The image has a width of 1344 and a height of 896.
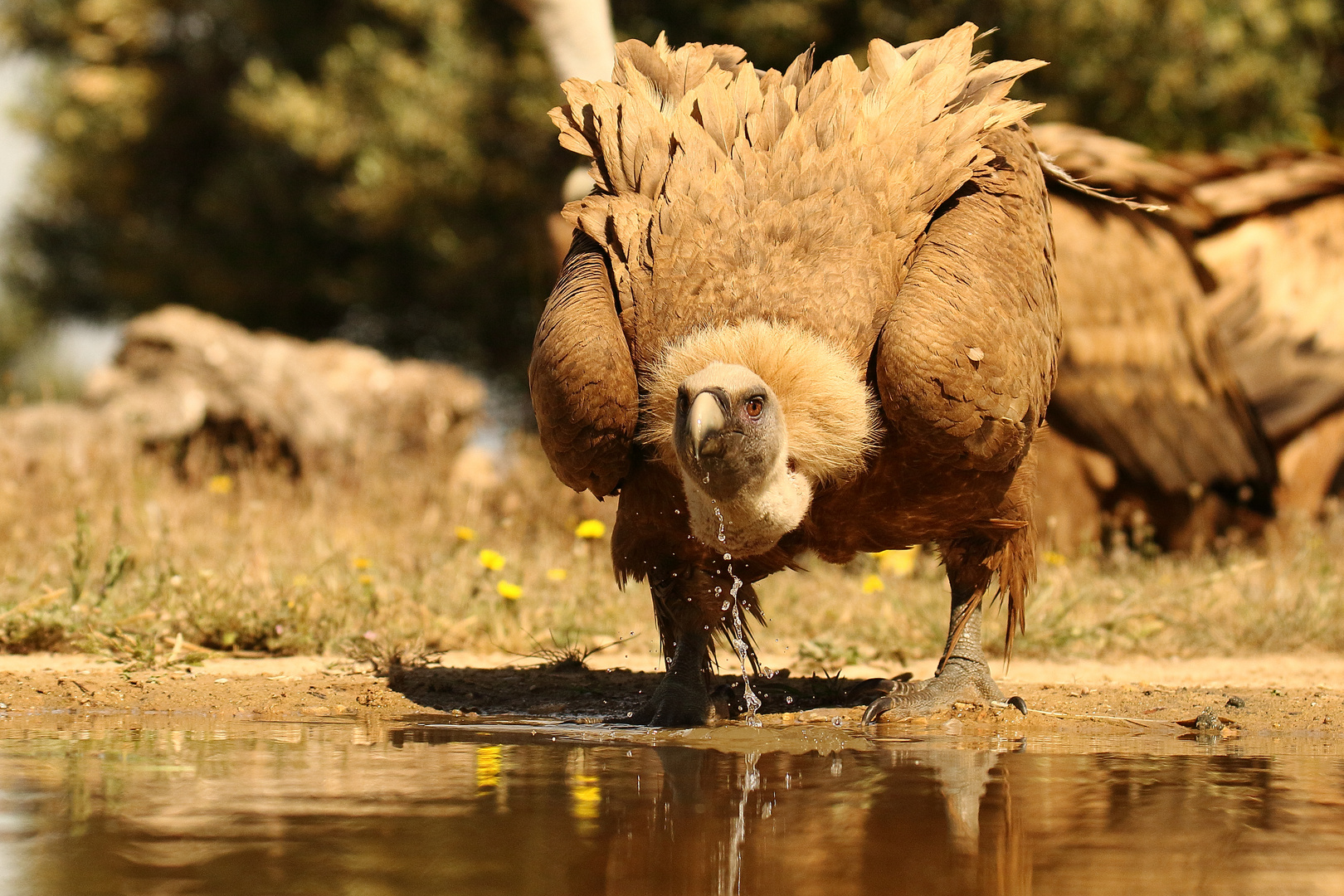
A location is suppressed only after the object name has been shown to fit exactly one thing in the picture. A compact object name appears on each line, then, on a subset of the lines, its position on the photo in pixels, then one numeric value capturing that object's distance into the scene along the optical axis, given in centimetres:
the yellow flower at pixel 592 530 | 1261
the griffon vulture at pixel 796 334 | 824
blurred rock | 1973
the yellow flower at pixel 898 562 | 1491
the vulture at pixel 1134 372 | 1587
